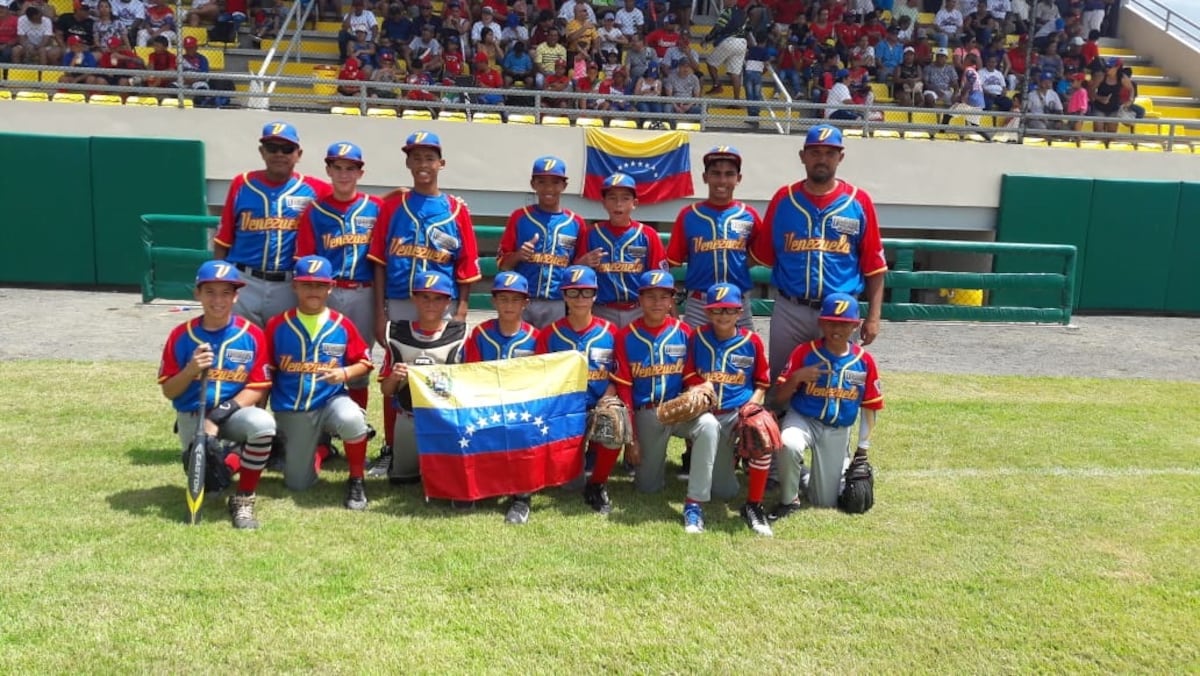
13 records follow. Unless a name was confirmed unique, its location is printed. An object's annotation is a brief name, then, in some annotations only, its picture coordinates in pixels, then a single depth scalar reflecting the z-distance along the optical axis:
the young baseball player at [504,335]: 6.07
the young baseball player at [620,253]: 6.54
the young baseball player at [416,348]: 6.07
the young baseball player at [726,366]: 6.01
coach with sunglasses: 6.34
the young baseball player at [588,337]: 6.04
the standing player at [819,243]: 6.28
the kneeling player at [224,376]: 5.54
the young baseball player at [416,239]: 6.30
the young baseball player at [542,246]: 6.59
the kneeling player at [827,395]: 6.02
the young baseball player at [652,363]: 6.11
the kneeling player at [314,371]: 5.85
